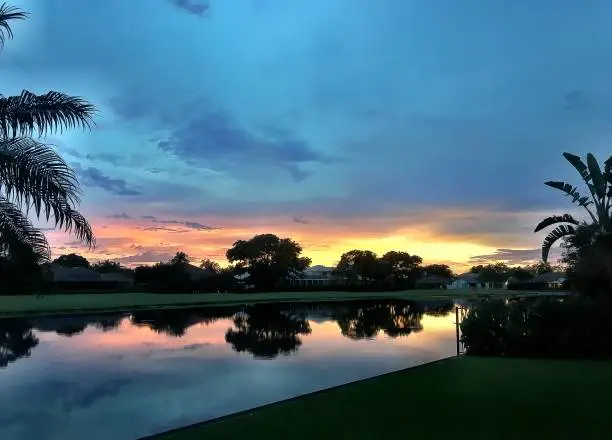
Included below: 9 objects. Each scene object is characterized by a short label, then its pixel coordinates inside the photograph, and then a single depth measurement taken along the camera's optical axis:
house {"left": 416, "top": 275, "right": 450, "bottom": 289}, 120.88
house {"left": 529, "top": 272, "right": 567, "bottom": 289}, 98.36
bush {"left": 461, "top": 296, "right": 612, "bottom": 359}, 13.40
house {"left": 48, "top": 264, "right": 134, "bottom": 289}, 72.56
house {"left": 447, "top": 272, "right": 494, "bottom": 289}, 132.00
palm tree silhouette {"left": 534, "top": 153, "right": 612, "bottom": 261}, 15.63
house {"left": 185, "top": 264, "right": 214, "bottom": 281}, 74.81
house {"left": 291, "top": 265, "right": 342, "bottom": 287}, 96.18
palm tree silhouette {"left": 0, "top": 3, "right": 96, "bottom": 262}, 7.97
